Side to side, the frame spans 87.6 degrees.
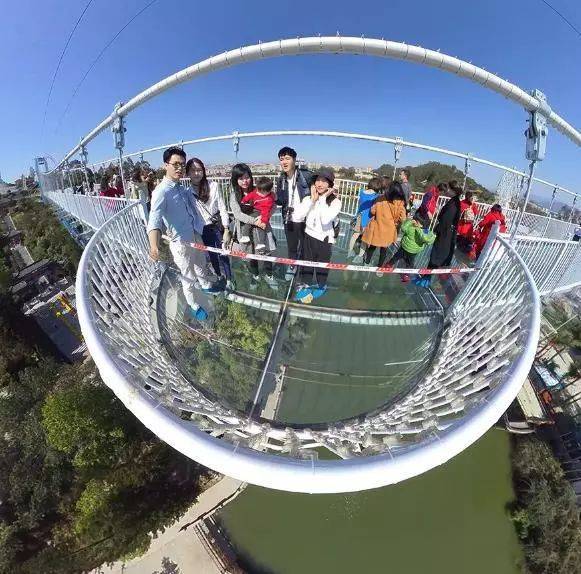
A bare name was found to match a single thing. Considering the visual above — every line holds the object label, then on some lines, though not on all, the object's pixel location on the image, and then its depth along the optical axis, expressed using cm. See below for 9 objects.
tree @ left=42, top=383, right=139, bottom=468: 1549
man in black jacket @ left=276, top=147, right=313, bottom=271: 429
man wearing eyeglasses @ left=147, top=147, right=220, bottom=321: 320
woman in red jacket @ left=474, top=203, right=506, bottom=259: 549
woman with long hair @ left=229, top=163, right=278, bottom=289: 398
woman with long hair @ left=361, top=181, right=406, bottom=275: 424
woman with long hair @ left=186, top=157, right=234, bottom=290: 386
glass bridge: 181
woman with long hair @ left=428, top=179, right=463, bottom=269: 456
